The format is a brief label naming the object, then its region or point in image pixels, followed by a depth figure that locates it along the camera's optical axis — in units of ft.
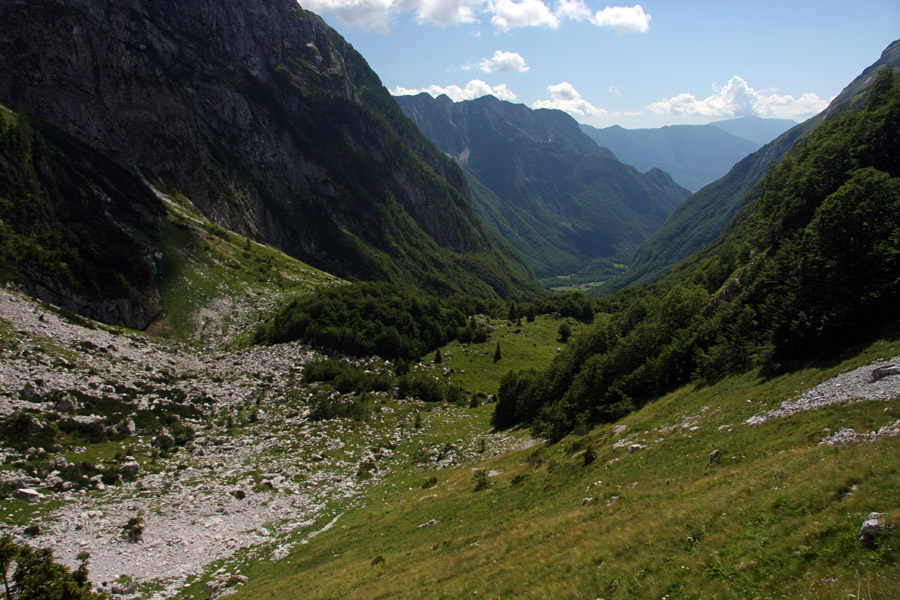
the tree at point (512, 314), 475.02
